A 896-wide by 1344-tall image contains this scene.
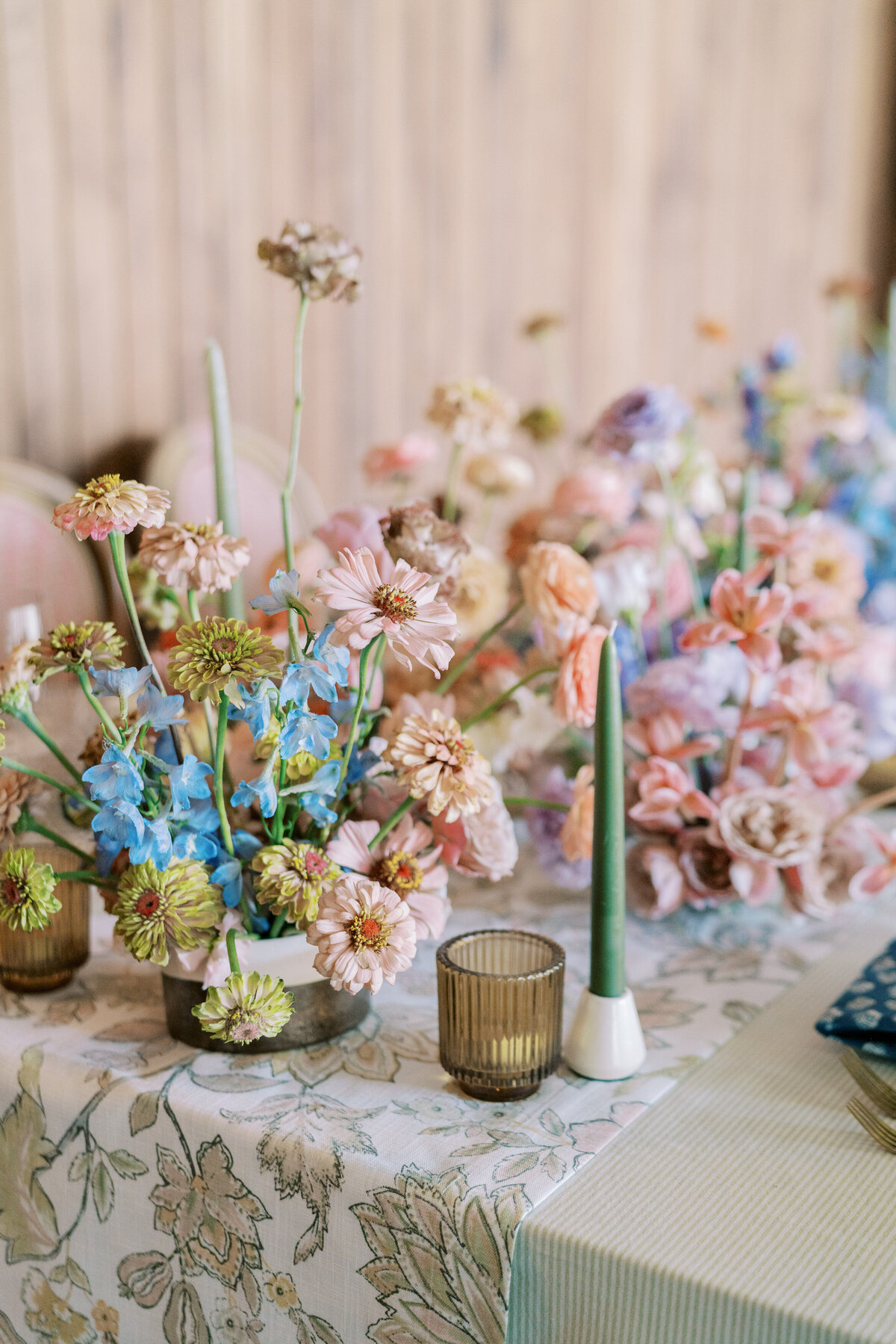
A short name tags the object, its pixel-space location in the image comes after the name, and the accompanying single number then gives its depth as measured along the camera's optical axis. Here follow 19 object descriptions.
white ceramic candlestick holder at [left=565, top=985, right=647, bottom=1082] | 0.66
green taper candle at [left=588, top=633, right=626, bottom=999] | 0.63
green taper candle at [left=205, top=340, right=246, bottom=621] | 0.72
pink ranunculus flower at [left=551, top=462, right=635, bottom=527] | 1.07
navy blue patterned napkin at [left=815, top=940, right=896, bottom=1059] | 0.70
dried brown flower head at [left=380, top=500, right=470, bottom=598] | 0.67
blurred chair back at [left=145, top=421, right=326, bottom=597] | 1.16
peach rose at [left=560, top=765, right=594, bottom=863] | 0.75
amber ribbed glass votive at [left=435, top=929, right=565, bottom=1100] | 0.63
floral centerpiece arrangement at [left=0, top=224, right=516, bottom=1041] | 0.58
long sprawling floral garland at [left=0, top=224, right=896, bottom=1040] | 0.59
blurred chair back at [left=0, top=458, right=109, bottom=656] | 1.01
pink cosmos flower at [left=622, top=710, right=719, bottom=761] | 0.85
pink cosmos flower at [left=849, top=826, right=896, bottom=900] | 0.85
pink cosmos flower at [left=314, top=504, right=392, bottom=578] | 0.75
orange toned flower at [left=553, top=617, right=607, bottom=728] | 0.72
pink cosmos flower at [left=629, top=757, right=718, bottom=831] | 0.83
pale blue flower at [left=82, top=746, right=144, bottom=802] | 0.58
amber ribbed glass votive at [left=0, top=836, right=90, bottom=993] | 0.75
